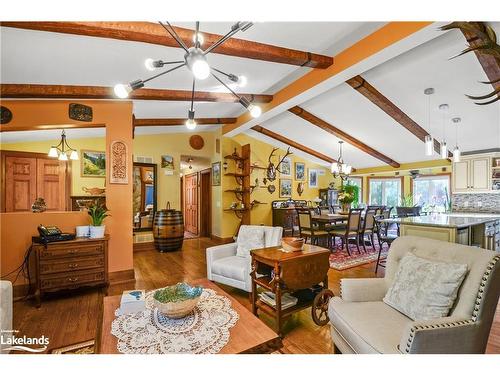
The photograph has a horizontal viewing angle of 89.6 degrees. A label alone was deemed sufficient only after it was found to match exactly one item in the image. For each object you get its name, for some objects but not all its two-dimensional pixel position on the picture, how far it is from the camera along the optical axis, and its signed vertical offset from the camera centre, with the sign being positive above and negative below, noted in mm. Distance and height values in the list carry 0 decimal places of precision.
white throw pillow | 3027 -607
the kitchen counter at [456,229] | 3102 -521
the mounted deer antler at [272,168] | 7052 +633
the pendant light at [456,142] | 3727 +1005
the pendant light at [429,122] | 3226 +1297
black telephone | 2816 -509
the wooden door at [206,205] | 7010 -409
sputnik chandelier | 1468 +805
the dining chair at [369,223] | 5254 -697
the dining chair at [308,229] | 5102 -793
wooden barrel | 5117 -799
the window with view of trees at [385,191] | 8562 -20
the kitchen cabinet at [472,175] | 5266 +341
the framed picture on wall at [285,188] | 7398 +77
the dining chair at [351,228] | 4973 -765
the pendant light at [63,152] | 4191 +705
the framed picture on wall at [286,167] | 7488 +709
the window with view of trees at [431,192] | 7344 -48
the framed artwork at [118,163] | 3486 +391
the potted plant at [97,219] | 3115 -356
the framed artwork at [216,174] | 6391 +436
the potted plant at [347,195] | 5530 -100
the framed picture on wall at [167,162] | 5828 +669
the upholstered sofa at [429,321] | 1220 -719
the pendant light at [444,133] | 3514 +1158
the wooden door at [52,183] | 4828 +154
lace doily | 1261 -779
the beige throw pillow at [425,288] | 1402 -582
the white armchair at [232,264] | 2693 -826
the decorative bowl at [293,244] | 2389 -517
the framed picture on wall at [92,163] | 5062 +561
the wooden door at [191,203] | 7611 -395
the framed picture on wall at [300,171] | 7837 +607
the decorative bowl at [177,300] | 1466 -660
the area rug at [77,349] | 1902 -1222
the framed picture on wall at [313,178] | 8172 +411
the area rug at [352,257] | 4152 -1239
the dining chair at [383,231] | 3820 -726
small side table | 2113 -756
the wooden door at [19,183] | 4551 +144
